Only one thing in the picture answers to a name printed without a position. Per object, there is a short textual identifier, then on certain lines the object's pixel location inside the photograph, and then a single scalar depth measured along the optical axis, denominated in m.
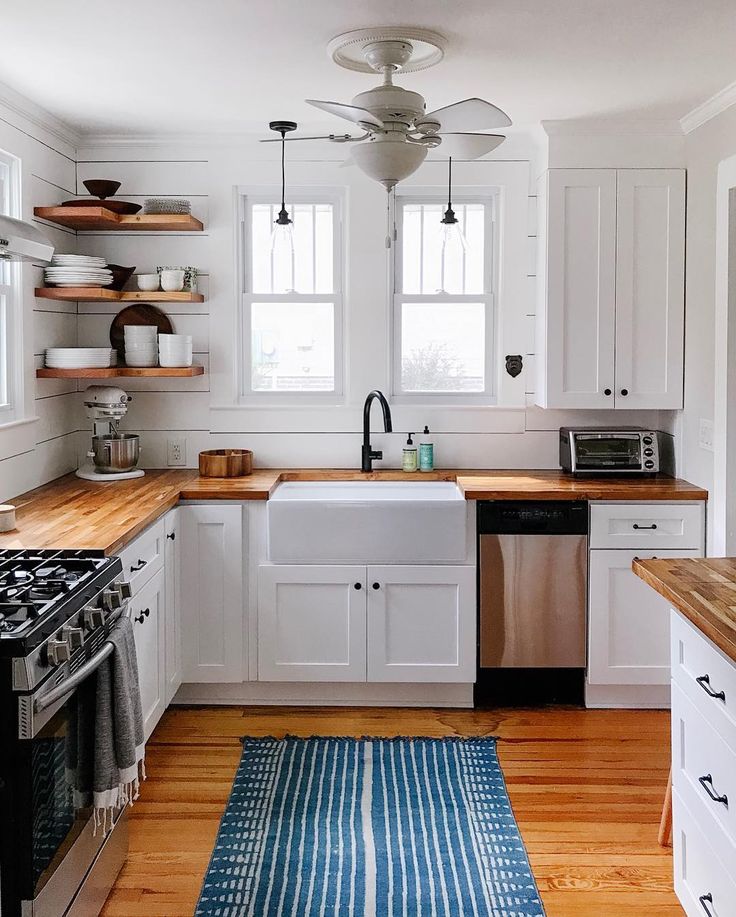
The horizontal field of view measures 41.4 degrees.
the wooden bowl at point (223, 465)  4.28
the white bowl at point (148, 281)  4.35
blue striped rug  2.67
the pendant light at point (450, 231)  3.57
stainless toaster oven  4.27
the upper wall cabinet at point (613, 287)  4.16
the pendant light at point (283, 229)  3.78
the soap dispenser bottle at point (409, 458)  4.49
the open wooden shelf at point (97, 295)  4.03
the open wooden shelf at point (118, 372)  4.06
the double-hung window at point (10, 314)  3.80
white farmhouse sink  3.92
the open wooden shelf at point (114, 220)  4.04
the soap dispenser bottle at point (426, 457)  4.49
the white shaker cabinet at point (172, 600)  3.75
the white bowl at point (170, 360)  4.33
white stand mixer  4.20
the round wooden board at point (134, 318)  4.53
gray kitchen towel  2.40
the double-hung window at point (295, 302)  4.57
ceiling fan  2.74
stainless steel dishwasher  3.97
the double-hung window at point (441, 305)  4.55
